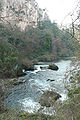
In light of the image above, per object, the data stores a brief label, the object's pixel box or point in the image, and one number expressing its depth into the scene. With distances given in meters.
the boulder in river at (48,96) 7.63
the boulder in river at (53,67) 19.45
